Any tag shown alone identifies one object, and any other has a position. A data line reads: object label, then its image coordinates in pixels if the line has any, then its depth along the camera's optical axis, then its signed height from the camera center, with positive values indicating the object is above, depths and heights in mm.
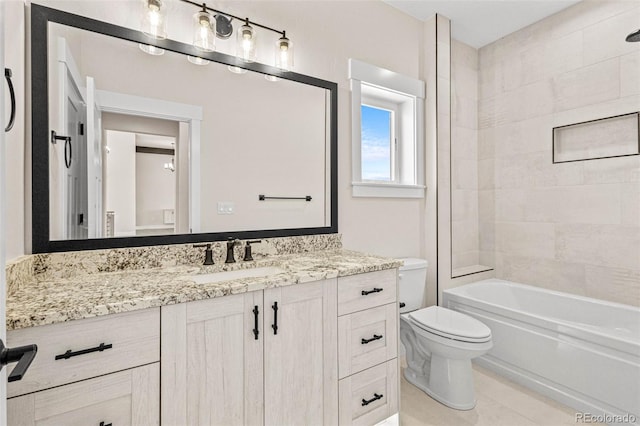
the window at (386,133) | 2227 +629
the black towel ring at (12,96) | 835 +318
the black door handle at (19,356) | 556 -262
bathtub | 1666 -820
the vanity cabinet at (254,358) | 1066 -555
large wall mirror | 1302 +360
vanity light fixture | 1490 +954
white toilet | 1797 -798
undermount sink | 1401 -290
